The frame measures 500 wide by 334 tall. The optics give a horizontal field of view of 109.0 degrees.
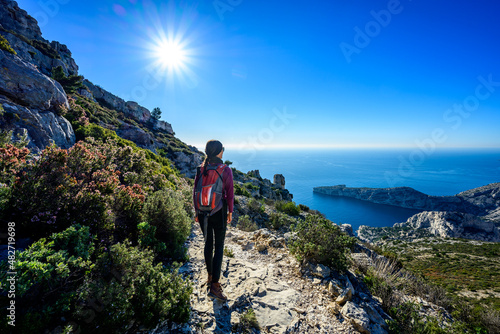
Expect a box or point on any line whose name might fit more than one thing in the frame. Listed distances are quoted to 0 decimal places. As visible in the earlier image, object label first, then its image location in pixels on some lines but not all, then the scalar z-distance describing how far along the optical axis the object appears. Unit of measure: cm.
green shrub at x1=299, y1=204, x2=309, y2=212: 1732
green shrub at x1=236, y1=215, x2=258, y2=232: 798
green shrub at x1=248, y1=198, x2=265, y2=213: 1140
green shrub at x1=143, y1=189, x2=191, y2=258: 389
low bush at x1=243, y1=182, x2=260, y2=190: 2566
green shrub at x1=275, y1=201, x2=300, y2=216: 1366
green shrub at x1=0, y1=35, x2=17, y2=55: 711
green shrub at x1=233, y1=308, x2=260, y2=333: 251
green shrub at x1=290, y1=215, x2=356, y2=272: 414
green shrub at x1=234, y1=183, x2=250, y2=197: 1774
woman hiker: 290
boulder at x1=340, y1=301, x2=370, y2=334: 272
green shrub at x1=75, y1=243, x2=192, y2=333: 188
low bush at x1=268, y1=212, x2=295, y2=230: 897
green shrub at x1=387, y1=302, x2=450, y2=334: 274
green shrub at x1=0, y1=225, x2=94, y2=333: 154
